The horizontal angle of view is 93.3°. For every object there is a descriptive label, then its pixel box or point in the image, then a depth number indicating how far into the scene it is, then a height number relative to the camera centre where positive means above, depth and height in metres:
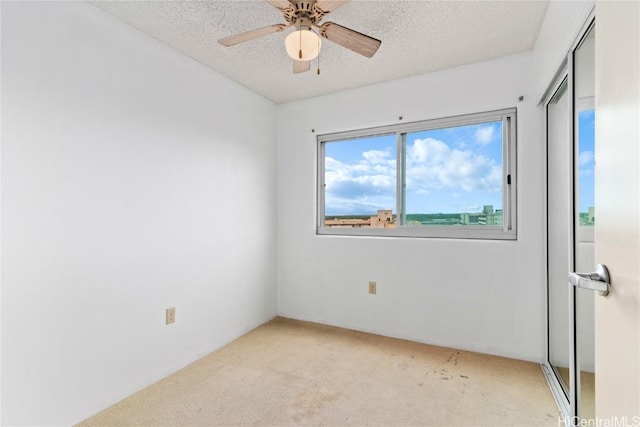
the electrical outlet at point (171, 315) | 2.18 -0.73
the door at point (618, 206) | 0.60 +0.03
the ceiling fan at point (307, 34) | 1.48 +0.96
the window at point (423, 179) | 2.49 +0.35
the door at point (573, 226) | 1.35 -0.05
